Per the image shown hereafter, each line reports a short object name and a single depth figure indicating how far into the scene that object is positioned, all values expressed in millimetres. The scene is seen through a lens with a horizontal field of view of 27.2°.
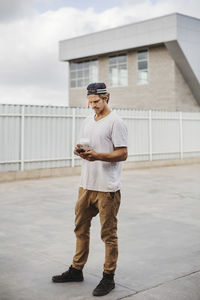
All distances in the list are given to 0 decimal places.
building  27266
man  3750
